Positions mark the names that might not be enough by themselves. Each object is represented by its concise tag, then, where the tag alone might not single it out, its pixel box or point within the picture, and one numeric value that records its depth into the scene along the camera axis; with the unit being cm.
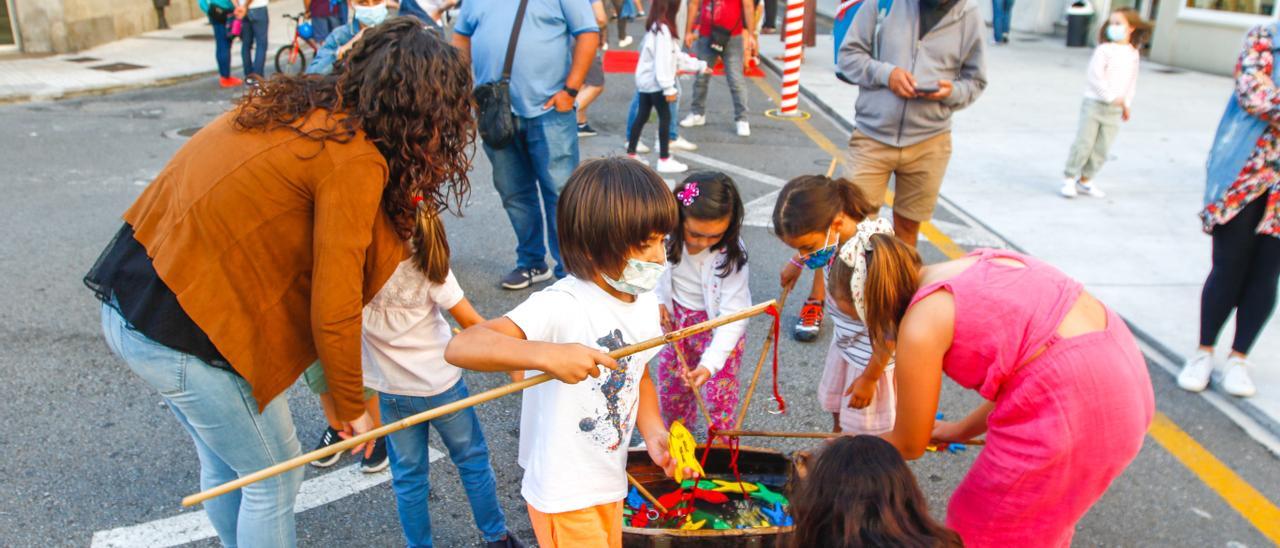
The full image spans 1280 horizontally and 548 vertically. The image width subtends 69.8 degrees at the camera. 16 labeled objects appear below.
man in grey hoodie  444
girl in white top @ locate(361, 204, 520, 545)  260
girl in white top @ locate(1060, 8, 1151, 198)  680
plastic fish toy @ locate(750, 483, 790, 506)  318
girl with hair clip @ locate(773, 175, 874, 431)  312
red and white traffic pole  932
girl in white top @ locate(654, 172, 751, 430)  303
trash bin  1506
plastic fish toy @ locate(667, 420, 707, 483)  244
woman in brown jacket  198
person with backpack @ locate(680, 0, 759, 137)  895
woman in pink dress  213
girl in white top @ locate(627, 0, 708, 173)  743
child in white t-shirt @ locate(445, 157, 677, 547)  213
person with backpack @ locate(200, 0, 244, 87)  1090
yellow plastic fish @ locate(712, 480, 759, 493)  320
